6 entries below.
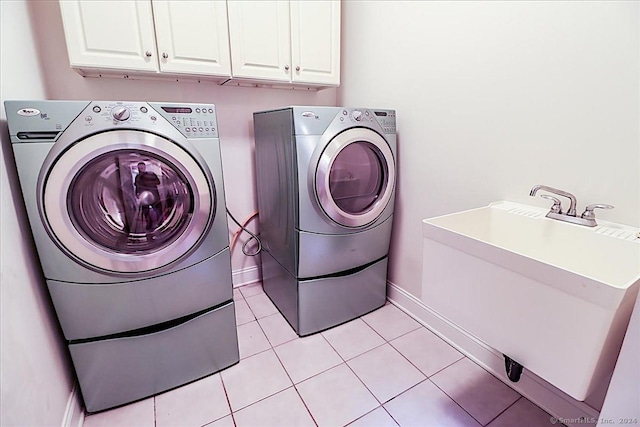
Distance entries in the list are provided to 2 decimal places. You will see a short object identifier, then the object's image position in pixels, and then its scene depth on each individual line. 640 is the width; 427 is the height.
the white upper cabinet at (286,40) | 1.67
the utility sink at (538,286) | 0.71
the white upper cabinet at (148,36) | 1.34
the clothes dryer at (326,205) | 1.53
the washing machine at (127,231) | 1.05
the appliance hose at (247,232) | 2.24
